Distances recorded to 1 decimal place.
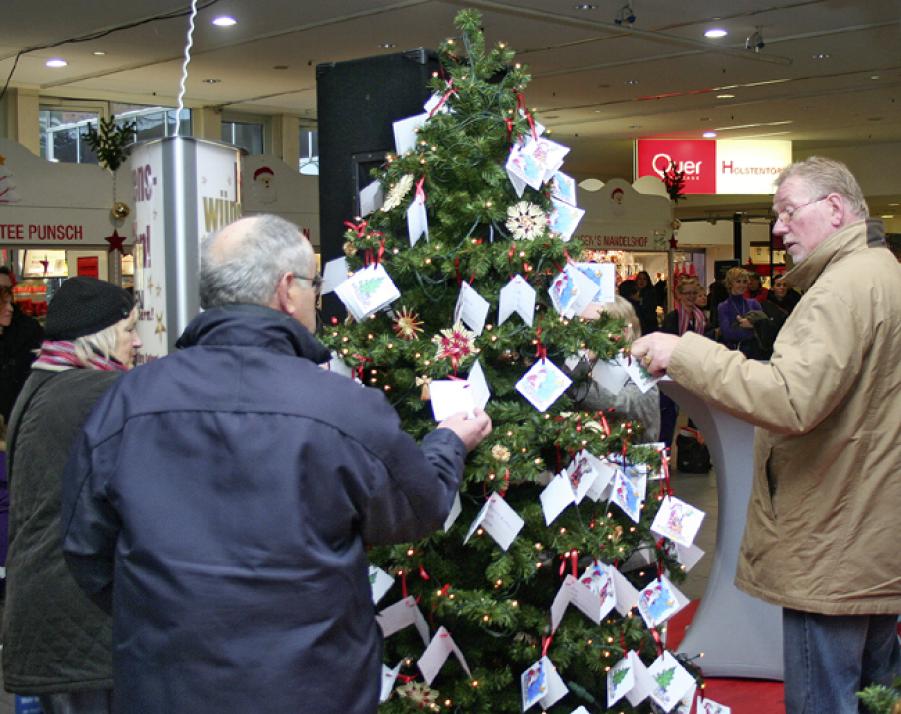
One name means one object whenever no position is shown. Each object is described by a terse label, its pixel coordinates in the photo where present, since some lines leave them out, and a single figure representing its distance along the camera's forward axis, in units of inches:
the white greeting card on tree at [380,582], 102.0
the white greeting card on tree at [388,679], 102.1
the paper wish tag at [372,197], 109.2
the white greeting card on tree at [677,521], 104.0
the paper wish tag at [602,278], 103.7
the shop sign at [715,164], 685.3
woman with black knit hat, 92.4
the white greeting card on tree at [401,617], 101.1
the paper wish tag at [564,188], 107.3
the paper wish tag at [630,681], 103.7
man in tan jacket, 87.8
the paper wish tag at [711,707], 115.4
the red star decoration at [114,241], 385.1
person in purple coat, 332.0
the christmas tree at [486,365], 100.2
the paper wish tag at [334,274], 111.2
